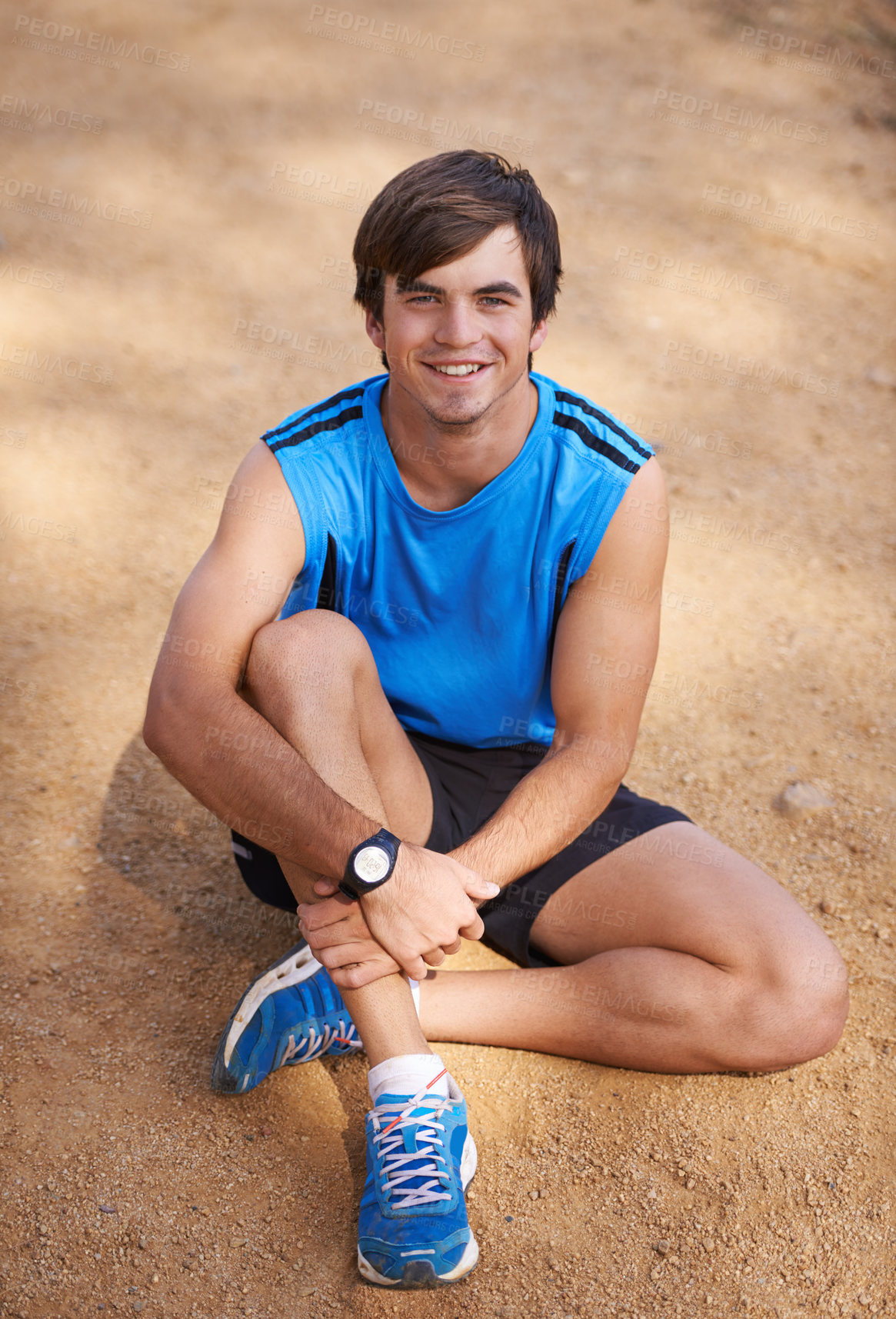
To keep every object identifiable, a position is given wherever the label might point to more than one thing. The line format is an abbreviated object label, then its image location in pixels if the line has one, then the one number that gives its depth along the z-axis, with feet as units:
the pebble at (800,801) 9.84
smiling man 6.64
